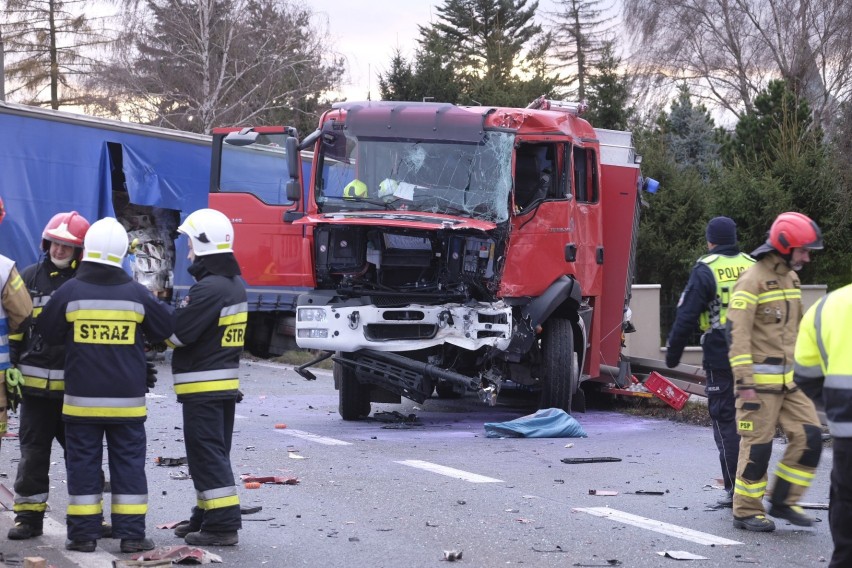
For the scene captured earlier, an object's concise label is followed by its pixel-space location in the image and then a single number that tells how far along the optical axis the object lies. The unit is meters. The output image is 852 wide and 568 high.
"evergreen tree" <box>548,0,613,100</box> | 51.91
